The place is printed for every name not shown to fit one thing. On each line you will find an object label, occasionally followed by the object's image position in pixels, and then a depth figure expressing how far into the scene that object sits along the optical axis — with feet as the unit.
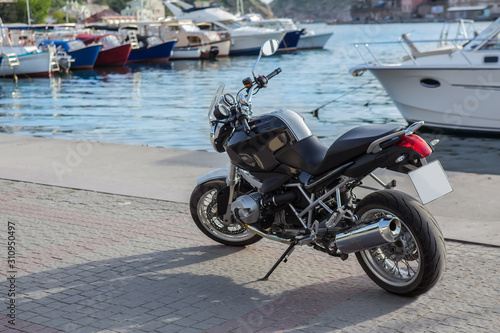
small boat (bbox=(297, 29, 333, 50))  230.89
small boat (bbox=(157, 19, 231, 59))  181.06
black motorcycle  13.75
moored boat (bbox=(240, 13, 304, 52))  209.05
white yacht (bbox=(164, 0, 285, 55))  193.57
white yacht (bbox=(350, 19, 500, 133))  45.42
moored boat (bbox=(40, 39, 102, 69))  151.23
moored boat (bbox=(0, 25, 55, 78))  128.16
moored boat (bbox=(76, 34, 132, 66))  159.02
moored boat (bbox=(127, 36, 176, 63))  171.32
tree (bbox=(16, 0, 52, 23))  377.91
